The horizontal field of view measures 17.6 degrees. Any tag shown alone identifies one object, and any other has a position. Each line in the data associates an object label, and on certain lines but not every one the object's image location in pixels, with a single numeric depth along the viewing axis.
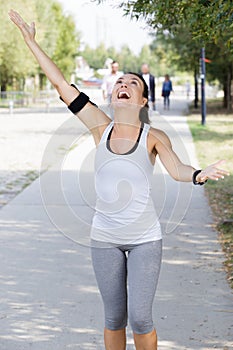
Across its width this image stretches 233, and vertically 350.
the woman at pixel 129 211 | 3.97
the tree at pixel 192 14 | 6.37
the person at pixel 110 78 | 16.72
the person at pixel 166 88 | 39.96
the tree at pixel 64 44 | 69.31
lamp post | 25.78
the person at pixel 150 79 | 19.61
